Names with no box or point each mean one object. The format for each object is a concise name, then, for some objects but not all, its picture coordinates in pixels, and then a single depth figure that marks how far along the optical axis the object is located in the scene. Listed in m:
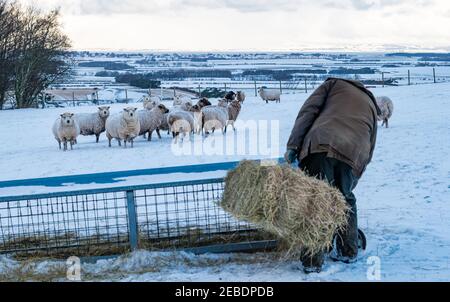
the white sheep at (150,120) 21.06
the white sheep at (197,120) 21.45
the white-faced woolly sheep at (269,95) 41.49
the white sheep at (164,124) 22.02
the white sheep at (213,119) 21.78
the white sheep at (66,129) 19.70
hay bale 5.96
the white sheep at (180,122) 20.70
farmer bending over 6.26
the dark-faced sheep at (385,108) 20.12
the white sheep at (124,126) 19.78
